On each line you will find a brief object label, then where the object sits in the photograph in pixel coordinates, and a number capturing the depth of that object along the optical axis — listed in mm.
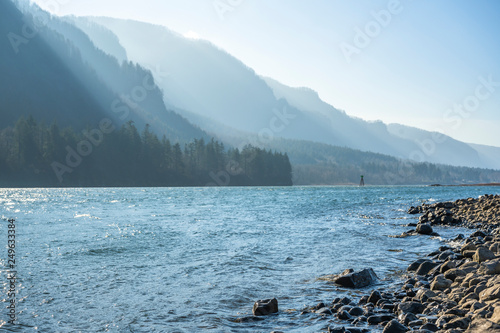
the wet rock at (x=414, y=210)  45484
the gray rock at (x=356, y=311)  10425
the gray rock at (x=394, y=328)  8781
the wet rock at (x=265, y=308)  11055
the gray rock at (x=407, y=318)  9402
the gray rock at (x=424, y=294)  11202
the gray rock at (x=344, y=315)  10202
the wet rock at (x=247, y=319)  10532
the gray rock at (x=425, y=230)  27141
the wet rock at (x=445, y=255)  17172
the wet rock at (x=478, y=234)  22531
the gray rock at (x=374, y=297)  11429
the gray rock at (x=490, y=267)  12297
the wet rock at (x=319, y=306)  11376
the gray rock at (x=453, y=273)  13083
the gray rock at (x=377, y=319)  9658
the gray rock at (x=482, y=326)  7396
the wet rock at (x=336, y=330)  8961
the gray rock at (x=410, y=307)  10180
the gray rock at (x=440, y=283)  12359
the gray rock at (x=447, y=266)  14463
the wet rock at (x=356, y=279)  13875
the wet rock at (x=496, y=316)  7704
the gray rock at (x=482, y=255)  14797
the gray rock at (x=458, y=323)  8320
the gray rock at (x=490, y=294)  9354
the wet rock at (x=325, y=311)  10827
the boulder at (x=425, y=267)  15289
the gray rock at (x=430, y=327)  8555
